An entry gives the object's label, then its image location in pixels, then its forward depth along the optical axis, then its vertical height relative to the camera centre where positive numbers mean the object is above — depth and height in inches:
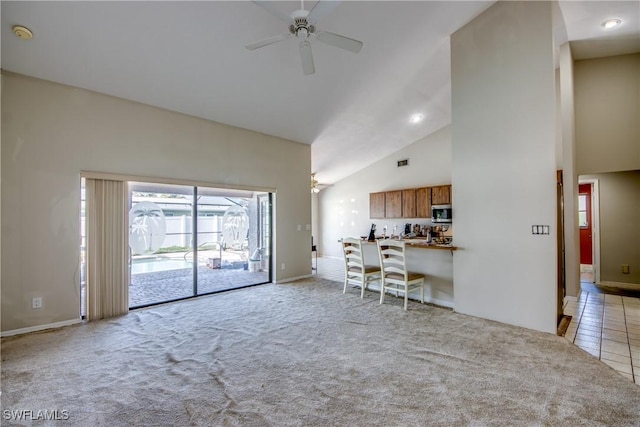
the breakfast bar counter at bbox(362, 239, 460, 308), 166.6 -31.9
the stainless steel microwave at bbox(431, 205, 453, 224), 270.7 +1.7
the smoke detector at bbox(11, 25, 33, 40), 110.4 +75.0
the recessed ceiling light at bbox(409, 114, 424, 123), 255.4 +89.9
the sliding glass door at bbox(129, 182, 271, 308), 177.2 -15.1
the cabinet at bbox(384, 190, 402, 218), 321.1 +14.2
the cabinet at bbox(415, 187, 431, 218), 293.7 +14.6
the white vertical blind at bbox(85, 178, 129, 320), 147.9 -15.0
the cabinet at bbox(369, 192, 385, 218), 339.6 +14.6
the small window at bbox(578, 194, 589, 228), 274.7 +3.5
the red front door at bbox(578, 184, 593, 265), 269.0 -10.0
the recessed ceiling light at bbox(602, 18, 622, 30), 160.6 +109.1
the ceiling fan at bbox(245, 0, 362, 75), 90.8 +67.7
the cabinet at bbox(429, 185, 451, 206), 277.6 +20.9
